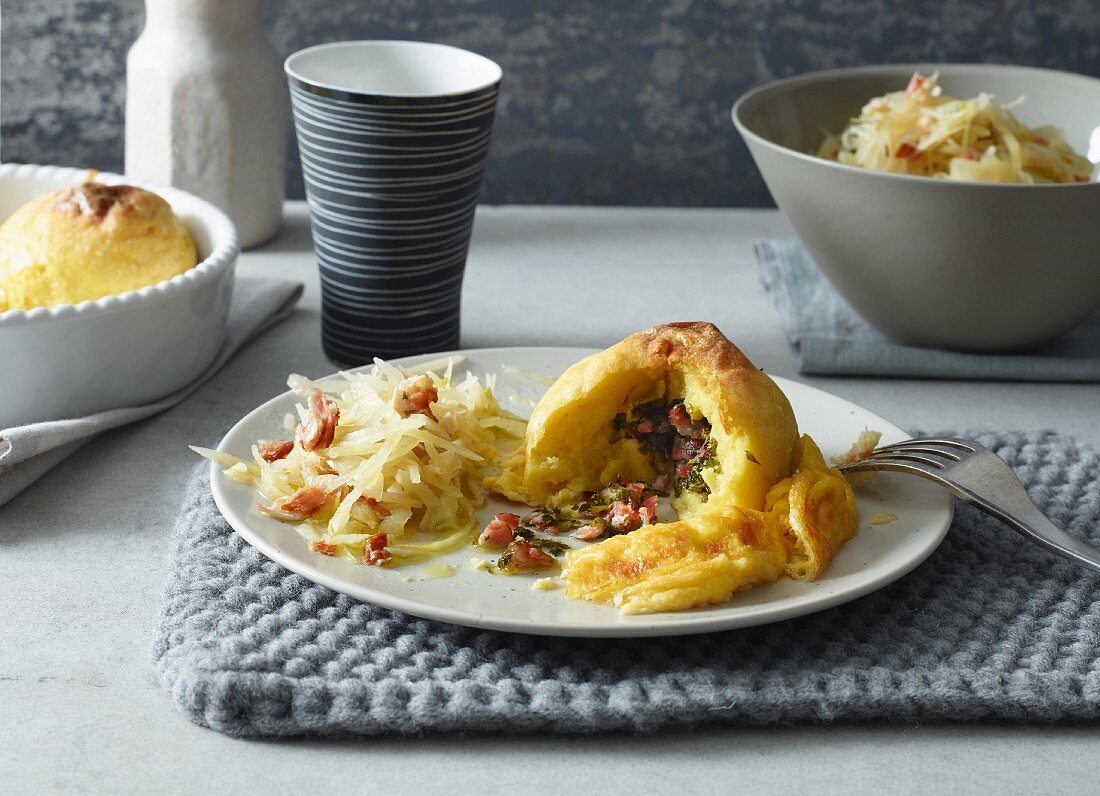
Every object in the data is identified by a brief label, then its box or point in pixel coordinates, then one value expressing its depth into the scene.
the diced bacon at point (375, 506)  0.86
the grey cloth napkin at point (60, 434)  0.91
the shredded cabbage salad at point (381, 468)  0.86
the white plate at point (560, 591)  0.80
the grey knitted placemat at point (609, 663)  0.79
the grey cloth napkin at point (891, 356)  1.04
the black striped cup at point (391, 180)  0.97
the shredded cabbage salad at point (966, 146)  1.03
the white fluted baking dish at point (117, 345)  0.92
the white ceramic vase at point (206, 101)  1.12
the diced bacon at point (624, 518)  0.87
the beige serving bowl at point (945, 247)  0.99
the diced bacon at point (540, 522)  0.87
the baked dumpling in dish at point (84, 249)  0.97
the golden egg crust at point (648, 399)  0.86
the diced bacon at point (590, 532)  0.86
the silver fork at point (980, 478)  0.85
